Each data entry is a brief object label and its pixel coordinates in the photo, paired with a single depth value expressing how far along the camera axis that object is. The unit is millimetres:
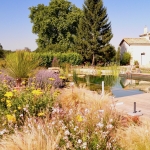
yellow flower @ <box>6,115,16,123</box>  2831
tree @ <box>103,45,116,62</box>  26375
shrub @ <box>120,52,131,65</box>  28750
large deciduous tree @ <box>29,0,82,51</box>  30578
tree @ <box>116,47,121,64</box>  28491
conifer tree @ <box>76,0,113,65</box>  25516
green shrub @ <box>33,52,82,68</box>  20920
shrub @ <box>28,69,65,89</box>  7285
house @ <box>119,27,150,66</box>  29391
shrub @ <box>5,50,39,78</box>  7250
